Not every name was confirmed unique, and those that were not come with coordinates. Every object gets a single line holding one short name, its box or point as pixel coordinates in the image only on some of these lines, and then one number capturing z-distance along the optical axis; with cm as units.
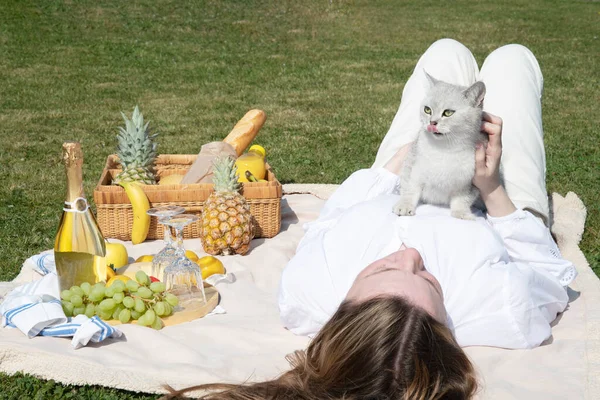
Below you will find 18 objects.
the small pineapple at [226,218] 390
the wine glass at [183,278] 325
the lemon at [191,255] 368
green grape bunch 306
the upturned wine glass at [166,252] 322
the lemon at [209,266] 364
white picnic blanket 272
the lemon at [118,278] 329
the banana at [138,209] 408
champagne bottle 317
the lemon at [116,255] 366
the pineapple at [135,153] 424
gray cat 315
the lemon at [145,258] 375
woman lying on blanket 224
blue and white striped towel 288
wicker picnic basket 414
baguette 464
